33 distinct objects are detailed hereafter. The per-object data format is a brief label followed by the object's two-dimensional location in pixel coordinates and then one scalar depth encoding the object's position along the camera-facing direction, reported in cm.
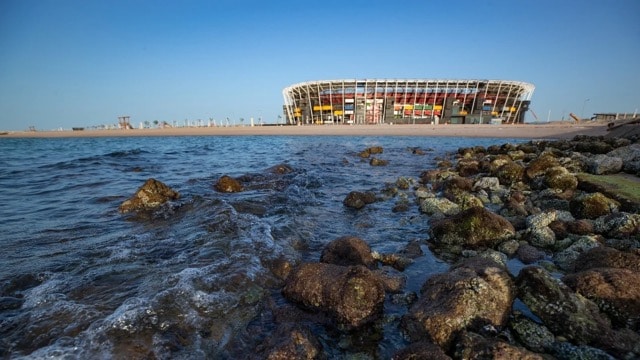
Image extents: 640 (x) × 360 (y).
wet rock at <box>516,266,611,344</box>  258
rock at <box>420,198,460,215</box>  675
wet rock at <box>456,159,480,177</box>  1142
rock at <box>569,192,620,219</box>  561
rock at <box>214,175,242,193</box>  948
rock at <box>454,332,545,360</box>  214
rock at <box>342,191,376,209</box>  772
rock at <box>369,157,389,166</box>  1523
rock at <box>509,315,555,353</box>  259
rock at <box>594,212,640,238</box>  463
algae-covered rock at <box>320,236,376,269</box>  434
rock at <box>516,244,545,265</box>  441
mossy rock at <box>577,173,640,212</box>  575
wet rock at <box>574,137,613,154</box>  1273
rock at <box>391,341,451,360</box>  215
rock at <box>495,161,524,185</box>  935
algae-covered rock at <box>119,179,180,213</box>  733
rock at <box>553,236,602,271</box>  418
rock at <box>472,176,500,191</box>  850
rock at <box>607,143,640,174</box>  820
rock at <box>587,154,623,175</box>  836
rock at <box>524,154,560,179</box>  906
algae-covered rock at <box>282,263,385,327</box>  313
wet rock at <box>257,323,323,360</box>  244
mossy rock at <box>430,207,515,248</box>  498
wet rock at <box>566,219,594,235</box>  488
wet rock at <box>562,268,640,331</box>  278
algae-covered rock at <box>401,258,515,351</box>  269
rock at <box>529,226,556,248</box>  480
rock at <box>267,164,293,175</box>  1297
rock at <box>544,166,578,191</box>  745
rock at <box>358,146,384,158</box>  1924
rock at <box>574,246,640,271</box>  336
